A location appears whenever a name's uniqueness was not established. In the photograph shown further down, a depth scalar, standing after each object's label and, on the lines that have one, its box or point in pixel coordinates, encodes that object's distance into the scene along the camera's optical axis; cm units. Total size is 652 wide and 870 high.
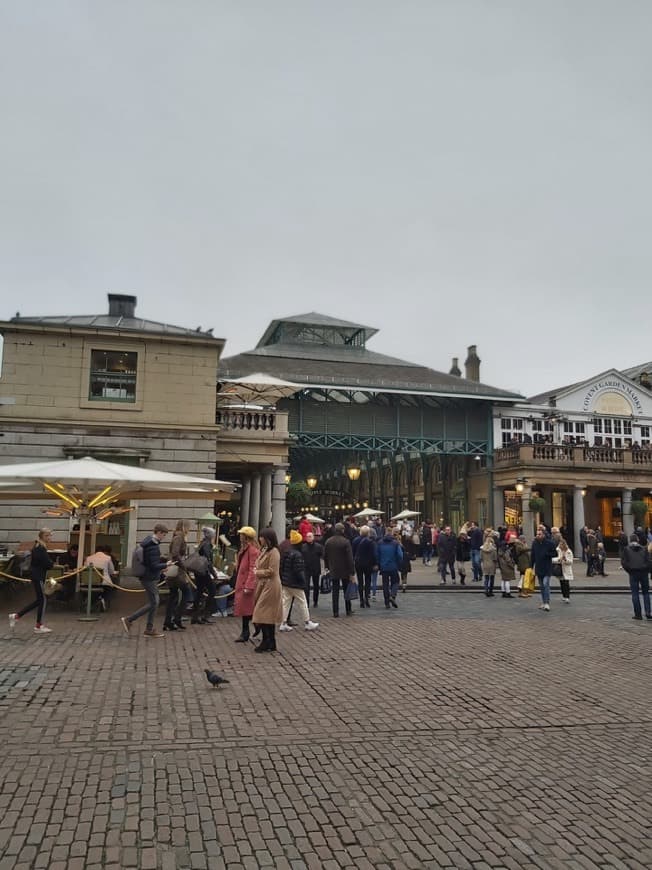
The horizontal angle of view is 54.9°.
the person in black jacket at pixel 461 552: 1866
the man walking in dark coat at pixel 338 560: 1267
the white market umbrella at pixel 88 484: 1144
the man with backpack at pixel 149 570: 1015
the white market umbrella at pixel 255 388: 2178
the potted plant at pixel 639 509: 3300
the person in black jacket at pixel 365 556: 1398
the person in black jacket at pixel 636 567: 1289
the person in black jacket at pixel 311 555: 1302
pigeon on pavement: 687
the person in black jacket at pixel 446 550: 1895
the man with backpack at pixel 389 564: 1403
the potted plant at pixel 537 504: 3162
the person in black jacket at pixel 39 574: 1013
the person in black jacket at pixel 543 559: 1410
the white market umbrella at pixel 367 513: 2792
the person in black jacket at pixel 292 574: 1057
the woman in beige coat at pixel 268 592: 908
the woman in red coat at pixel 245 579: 1001
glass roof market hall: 3431
